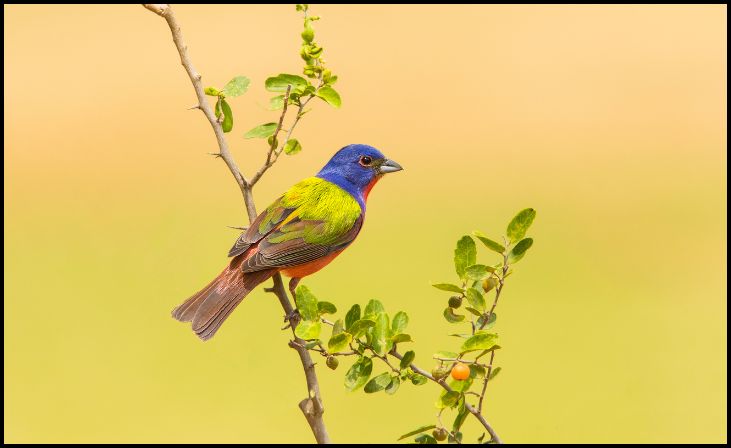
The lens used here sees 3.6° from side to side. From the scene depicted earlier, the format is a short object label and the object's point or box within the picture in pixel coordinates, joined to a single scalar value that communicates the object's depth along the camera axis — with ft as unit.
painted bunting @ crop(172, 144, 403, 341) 17.81
